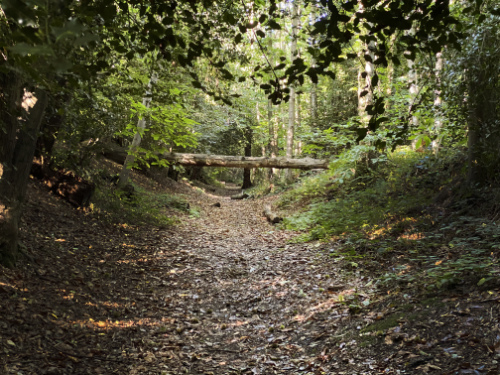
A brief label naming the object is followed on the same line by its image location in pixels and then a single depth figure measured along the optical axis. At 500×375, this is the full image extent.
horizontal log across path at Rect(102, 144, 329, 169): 14.48
